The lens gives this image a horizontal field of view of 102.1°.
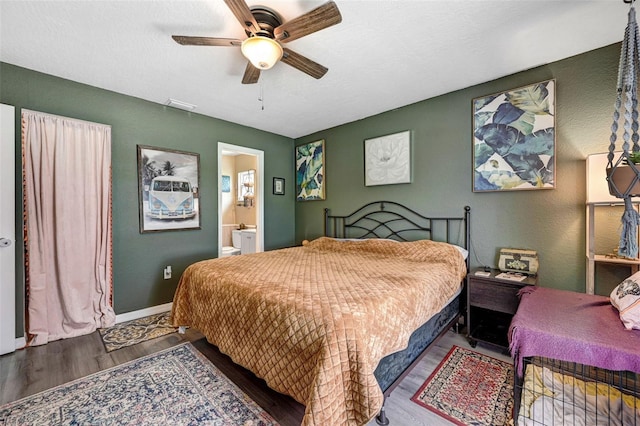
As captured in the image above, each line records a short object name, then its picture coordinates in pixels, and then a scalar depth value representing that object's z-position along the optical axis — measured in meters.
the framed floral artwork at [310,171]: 4.39
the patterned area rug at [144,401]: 1.56
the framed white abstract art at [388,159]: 3.36
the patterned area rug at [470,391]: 1.56
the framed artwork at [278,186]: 4.56
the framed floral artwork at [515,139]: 2.39
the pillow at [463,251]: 2.66
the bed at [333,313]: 1.24
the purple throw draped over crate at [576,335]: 1.18
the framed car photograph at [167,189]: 3.15
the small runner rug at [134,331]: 2.48
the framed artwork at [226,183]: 6.26
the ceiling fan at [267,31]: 1.51
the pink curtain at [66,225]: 2.43
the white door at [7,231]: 2.23
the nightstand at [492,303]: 2.19
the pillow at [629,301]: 1.35
